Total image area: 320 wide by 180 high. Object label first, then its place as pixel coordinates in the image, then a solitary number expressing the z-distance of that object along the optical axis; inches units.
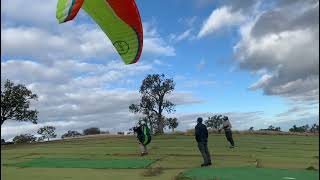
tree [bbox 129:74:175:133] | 1070.0
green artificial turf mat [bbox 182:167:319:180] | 237.1
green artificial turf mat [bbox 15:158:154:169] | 287.8
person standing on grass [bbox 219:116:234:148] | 389.0
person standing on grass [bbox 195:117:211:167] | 294.7
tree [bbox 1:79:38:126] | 871.8
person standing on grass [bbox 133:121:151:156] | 349.1
